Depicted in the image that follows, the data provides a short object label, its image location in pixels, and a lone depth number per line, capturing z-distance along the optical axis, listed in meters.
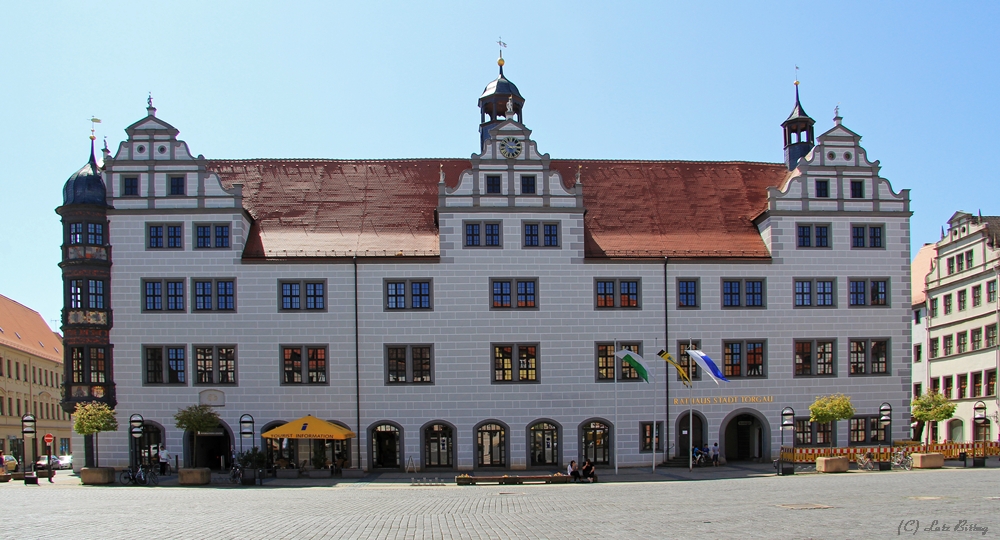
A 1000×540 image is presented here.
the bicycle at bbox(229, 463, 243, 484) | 40.16
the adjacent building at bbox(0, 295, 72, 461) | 75.75
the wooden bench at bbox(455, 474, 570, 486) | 38.44
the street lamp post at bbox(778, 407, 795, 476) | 43.59
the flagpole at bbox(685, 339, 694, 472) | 42.33
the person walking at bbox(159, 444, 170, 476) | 43.81
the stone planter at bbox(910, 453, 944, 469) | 42.56
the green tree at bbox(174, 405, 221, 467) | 43.09
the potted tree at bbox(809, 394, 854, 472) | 45.28
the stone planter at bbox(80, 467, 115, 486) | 40.09
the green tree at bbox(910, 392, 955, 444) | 55.42
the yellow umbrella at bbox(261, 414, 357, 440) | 42.31
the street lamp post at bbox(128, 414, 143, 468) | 42.34
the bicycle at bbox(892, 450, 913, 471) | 42.72
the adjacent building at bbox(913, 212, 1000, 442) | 62.66
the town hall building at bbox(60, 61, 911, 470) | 45.44
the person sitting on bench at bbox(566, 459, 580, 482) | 39.28
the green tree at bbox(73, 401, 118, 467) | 42.59
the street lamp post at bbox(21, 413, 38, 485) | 43.12
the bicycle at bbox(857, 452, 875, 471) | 42.56
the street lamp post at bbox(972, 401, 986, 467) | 43.15
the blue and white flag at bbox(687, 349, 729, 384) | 42.97
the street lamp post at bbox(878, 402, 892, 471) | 46.34
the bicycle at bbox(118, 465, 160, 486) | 39.94
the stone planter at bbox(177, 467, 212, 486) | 39.31
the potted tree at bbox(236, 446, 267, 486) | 41.09
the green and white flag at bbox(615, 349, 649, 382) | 43.97
